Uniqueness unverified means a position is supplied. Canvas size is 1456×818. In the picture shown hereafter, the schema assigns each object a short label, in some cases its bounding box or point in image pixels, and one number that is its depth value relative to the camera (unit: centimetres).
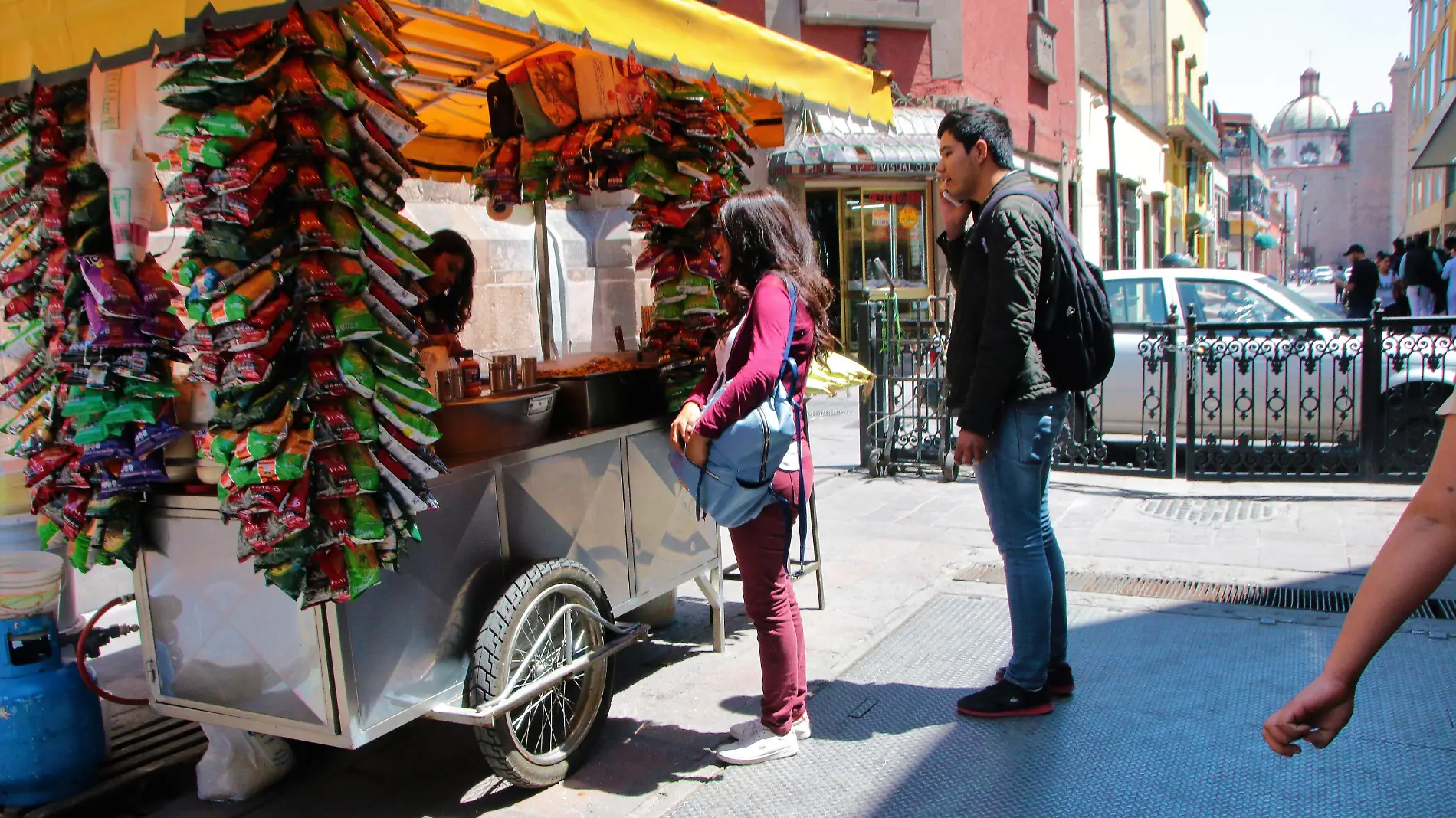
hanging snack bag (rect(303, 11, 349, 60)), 267
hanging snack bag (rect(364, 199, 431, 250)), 288
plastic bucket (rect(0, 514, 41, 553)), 362
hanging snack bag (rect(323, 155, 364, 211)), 272
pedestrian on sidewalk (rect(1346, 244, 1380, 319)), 1414
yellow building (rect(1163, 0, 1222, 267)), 3173
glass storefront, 1588
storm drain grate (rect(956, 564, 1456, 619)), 492
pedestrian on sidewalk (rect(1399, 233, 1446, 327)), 1391
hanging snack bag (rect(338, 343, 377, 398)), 276
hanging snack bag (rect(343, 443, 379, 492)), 279
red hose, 338
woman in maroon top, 337
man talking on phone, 342
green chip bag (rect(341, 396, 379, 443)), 279
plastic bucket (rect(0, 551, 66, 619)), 334
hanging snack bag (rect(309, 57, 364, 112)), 270
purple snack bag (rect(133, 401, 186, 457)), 307
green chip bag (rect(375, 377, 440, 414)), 288
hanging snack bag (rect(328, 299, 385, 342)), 275
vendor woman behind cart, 466
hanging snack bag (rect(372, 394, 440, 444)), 286
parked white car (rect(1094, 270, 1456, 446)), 730
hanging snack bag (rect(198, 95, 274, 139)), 257
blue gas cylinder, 328
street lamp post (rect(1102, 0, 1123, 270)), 2050
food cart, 290
